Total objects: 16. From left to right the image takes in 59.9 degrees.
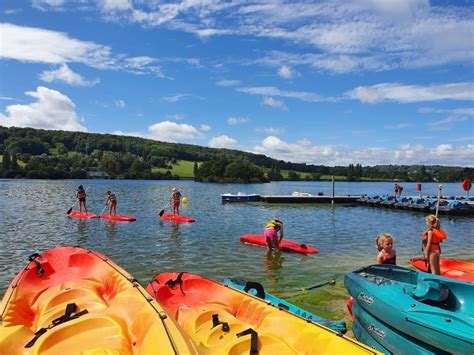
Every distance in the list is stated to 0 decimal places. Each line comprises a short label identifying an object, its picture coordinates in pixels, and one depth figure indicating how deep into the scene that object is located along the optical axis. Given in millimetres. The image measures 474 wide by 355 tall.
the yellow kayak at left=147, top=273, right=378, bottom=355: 5957
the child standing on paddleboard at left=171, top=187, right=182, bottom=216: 30797
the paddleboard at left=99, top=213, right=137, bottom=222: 29394
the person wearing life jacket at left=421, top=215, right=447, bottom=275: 10789
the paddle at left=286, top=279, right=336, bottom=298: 11848
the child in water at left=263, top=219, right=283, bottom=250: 18344
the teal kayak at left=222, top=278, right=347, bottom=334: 7922
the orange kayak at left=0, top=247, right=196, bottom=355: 5488
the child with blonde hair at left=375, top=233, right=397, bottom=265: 9625
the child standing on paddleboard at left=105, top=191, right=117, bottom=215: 30188
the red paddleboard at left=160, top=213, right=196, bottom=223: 29625
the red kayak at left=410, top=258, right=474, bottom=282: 13023
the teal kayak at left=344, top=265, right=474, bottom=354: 5816
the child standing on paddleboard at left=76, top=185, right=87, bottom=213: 31219
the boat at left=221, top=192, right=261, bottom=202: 54719
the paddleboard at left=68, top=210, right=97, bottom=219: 30431
